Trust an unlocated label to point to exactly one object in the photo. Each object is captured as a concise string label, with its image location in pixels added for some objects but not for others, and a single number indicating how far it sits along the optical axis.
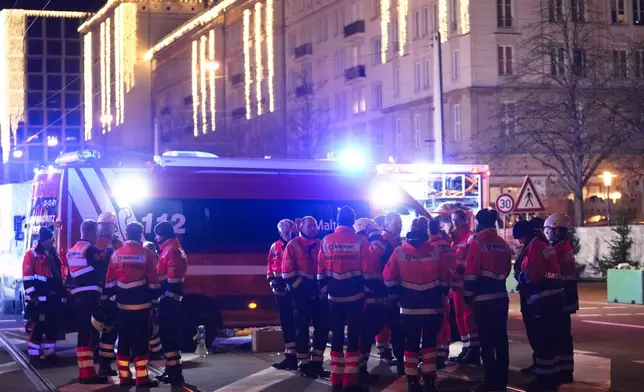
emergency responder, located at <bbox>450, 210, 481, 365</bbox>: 16.52
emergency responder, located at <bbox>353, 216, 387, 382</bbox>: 14.39
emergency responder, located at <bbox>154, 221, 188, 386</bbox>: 14.83
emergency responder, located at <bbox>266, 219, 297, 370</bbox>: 16.31
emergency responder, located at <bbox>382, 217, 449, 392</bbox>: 13.24
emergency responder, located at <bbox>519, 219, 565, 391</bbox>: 13.82
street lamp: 41.25
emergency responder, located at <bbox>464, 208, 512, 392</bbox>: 13.55
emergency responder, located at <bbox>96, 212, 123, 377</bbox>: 15.45
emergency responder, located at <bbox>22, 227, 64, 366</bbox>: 17.78
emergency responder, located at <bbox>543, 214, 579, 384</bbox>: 14.27
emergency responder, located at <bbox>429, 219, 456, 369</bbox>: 15.55
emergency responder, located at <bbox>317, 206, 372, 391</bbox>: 14.05
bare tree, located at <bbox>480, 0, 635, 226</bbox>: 39.84
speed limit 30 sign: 28.47
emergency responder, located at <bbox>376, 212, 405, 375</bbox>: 15.43
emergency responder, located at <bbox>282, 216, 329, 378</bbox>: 15.54
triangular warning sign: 26.47
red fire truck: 18.30
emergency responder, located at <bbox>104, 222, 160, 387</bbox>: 14.35
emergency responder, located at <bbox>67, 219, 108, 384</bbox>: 15.84
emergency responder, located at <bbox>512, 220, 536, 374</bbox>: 14.05
